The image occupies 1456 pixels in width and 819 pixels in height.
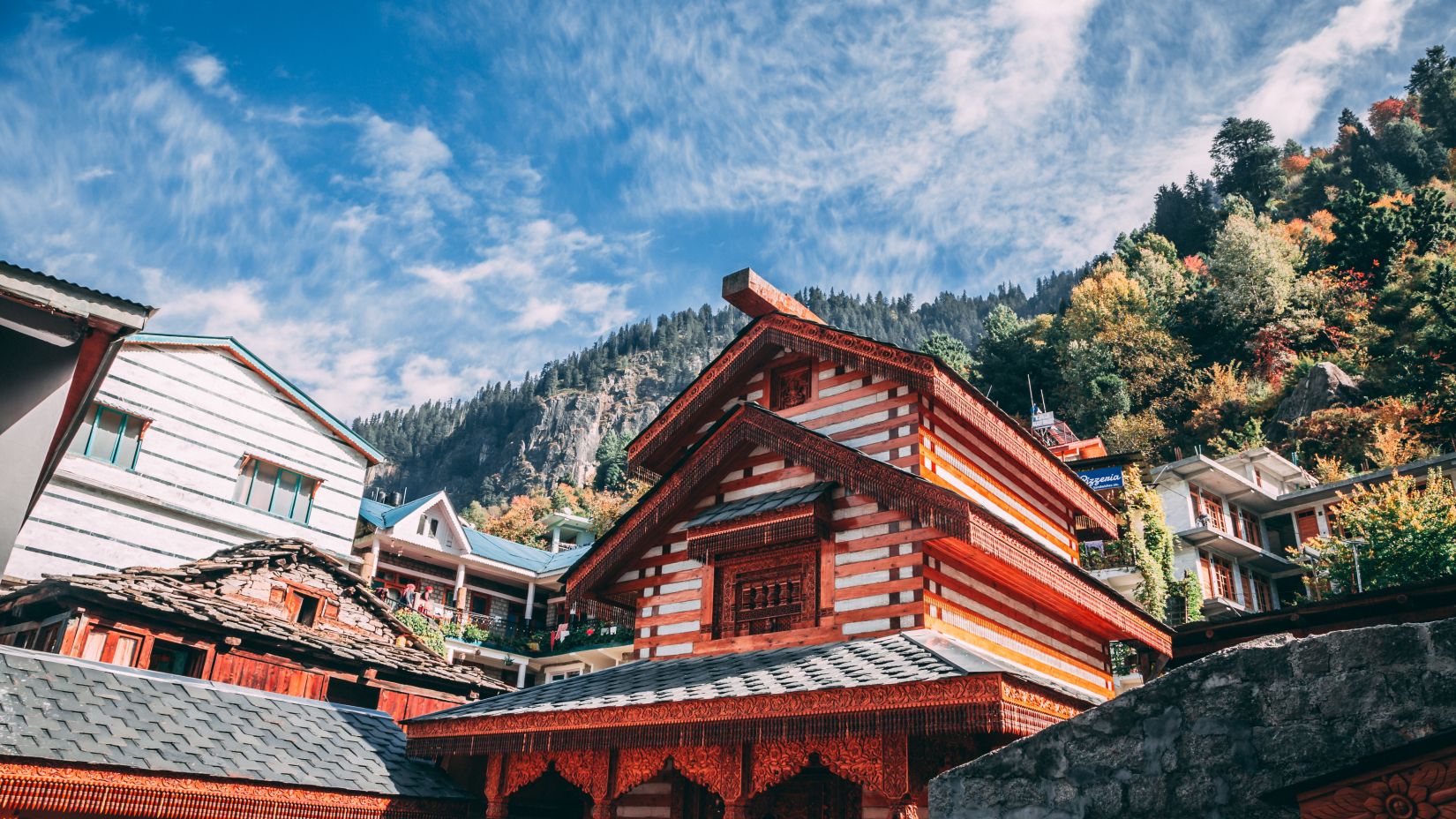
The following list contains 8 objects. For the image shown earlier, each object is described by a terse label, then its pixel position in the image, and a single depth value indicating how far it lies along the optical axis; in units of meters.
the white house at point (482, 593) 39.03
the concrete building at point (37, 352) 7.58
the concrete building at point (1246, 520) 44.31
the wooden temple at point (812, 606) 10.66
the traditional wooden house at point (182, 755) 10.91
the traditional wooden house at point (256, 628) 17.17
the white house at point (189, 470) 22.31
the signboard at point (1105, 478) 34.66
